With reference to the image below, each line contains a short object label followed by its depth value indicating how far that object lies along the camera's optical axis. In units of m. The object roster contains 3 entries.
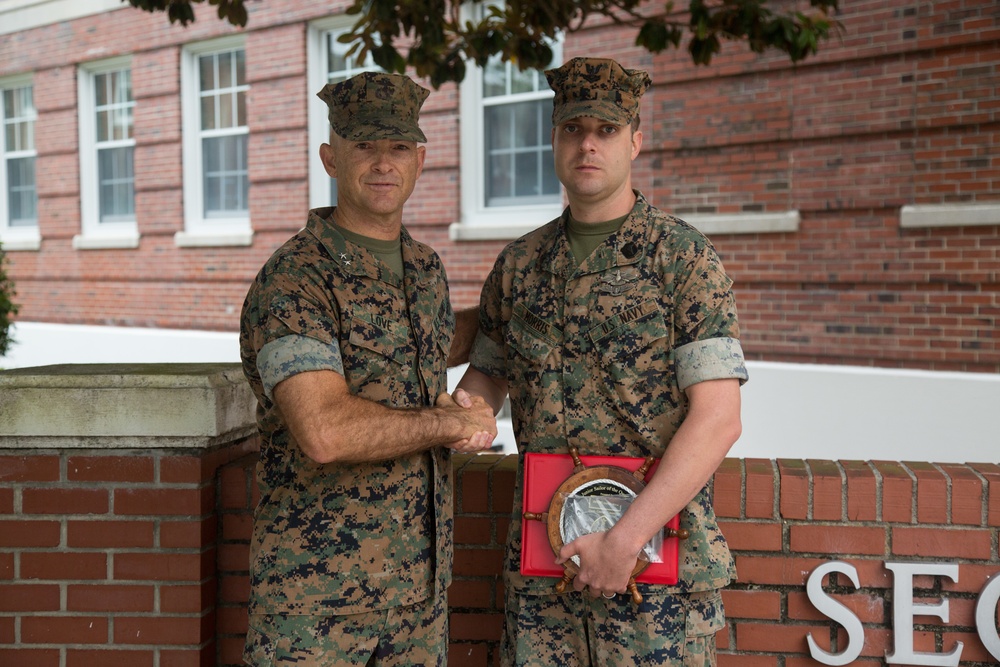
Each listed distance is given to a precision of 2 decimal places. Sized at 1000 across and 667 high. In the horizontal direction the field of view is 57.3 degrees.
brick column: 2.37
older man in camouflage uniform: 1.92
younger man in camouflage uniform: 1.91
